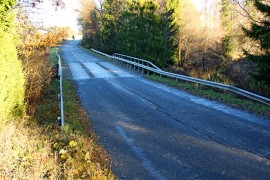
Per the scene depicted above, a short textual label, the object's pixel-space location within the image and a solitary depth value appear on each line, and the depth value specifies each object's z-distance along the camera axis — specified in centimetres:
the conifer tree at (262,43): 1562
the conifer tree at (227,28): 4191
